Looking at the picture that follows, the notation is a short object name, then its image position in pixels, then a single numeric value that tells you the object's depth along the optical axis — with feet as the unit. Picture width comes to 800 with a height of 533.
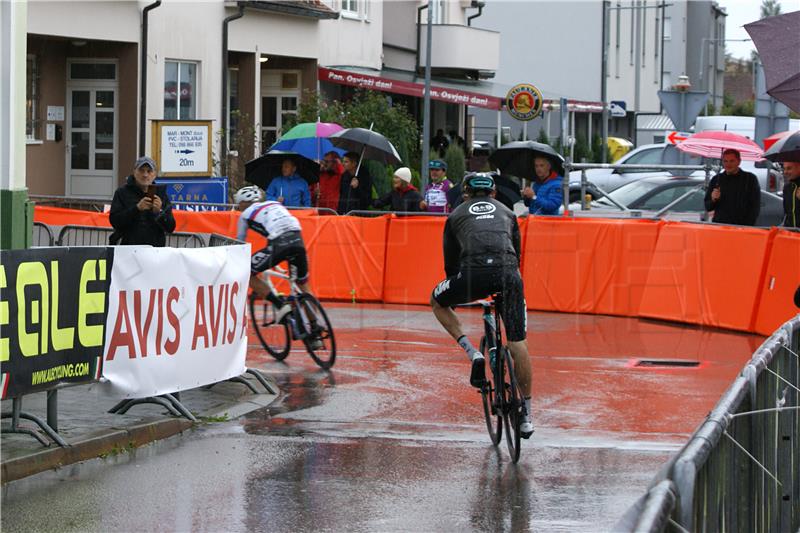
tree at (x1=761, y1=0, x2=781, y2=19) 576.20
